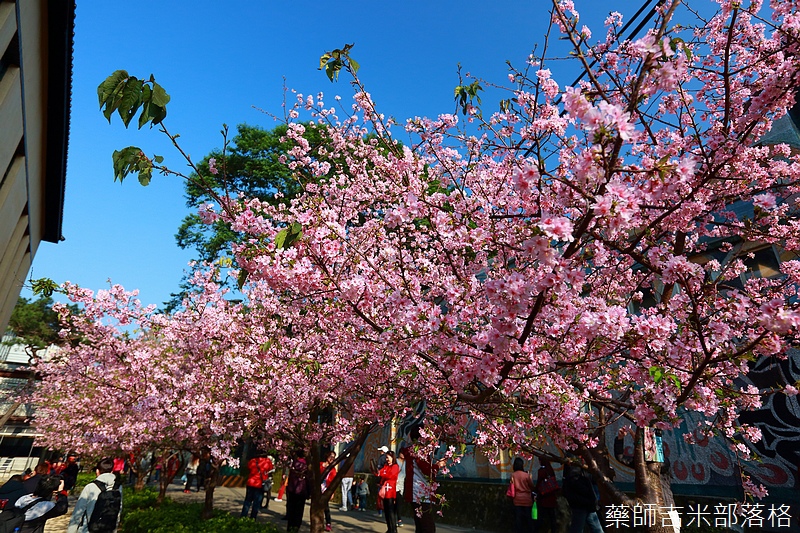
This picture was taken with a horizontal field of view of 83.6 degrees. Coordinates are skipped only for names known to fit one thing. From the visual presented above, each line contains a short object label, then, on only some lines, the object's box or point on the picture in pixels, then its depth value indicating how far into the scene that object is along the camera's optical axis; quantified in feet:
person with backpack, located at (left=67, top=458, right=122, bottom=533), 18.90
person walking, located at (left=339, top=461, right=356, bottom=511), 52.03
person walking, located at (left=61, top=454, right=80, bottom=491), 52.01
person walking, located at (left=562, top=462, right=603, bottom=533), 22.24
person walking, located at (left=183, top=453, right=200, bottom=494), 68.80
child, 53.21
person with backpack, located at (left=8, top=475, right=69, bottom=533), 17.61
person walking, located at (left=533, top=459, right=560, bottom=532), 26.16
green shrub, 24.81
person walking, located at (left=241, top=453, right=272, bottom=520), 35.99
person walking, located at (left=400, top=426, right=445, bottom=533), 22.91
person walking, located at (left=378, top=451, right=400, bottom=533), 27.48
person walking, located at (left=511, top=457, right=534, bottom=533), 26.48
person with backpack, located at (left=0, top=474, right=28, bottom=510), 17.84
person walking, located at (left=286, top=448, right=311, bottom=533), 30.42
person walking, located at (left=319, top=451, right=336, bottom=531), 33.79
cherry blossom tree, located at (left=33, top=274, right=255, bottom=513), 28.50
